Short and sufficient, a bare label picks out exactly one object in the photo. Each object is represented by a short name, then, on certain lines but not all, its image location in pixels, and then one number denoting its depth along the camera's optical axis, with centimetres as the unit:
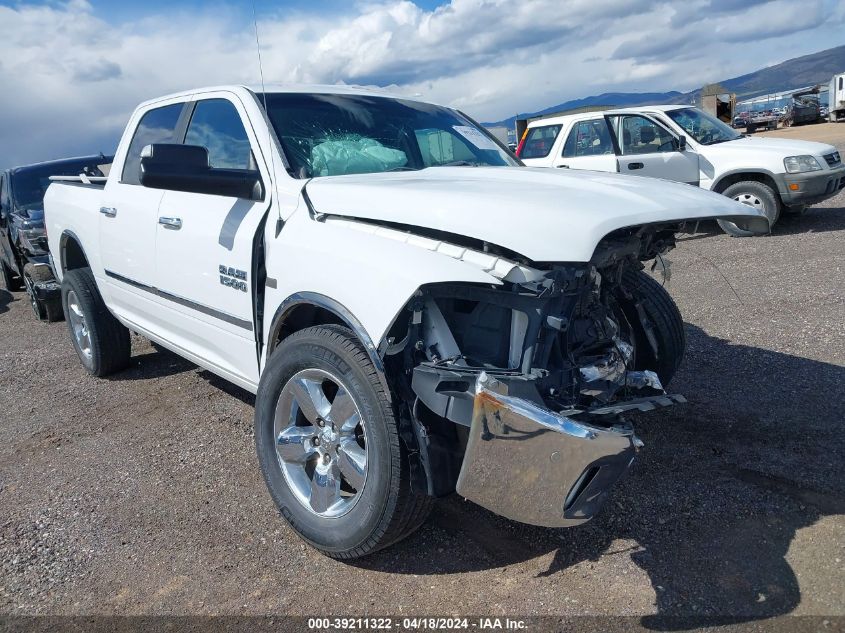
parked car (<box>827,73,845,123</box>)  3358
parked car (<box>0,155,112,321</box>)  812
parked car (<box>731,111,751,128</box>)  3847
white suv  957
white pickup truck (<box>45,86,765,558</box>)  243
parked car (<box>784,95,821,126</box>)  3694
